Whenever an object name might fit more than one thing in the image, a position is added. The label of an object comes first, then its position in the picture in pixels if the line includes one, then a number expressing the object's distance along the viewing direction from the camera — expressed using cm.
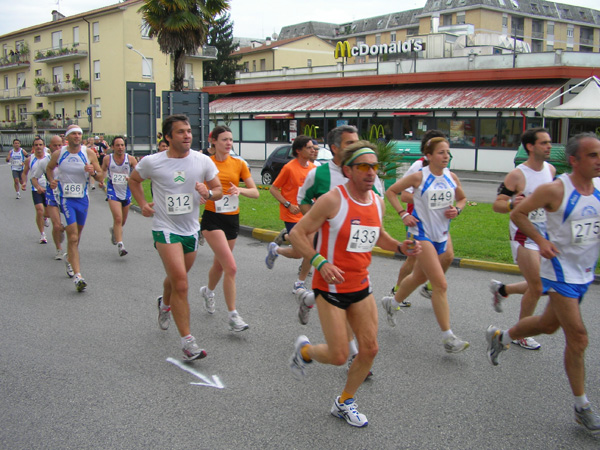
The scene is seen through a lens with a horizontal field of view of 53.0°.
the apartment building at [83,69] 5197
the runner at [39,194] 1098
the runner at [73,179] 812
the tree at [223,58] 6894
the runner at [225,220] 596
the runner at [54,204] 896
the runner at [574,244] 388
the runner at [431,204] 545
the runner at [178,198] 515
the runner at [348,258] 392
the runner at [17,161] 1994
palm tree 2581
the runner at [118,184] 1036
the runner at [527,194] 523
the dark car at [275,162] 2139
